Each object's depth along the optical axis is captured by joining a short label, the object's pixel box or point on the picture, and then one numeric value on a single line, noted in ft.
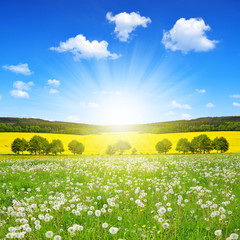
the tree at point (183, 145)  153.68
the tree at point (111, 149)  158.82
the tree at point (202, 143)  150.51
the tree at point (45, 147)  153.89
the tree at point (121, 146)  164.76
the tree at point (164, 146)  155.53
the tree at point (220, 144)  151.64
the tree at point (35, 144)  150.71
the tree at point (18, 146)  151.43
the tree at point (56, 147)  154.61
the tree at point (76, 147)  157.90
